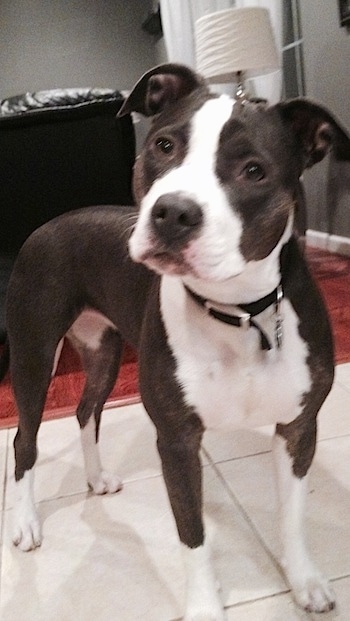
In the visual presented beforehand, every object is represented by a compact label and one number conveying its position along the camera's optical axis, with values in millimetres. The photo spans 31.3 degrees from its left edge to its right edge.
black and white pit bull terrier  988
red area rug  2436
